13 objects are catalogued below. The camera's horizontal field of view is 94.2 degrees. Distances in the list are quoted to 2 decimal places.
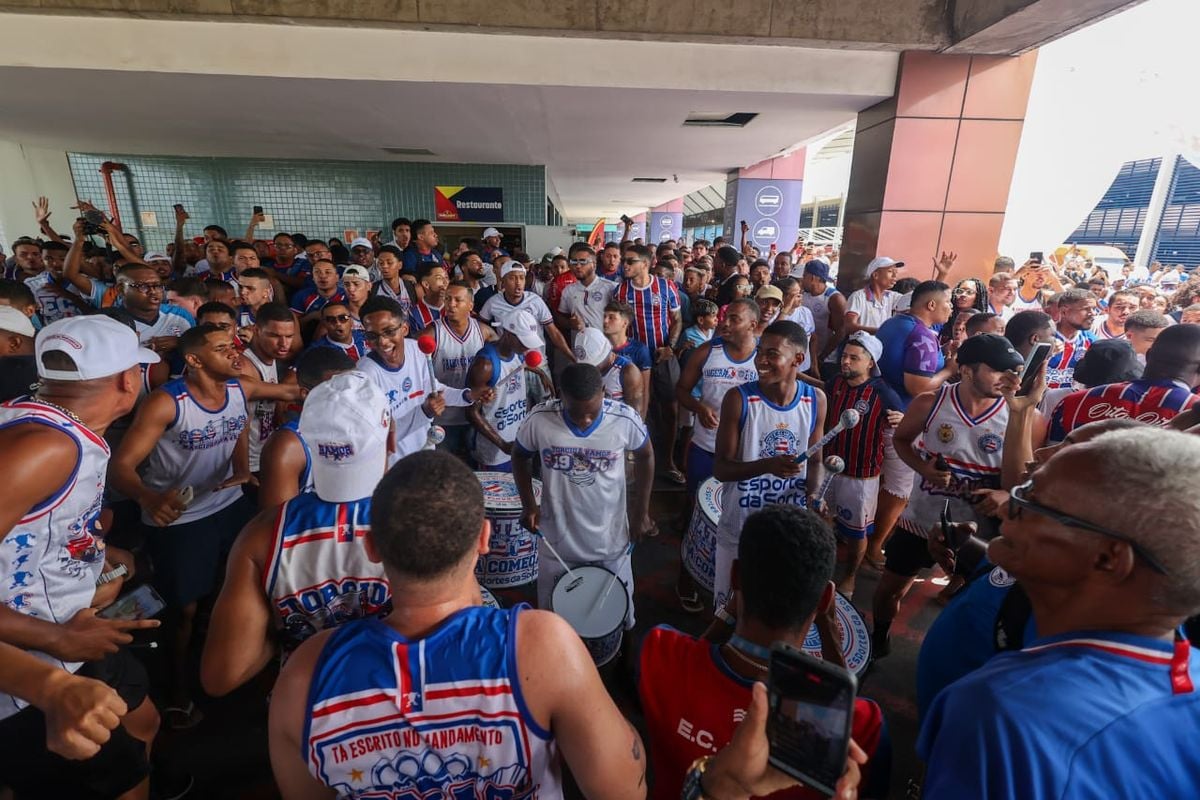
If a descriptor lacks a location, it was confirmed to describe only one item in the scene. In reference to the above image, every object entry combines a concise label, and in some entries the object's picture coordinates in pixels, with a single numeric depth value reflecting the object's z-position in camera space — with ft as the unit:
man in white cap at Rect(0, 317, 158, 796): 6.01
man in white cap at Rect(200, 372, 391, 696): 6.02
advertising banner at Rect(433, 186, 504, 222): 44.47
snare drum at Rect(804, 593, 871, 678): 8.45
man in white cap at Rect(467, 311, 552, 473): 15.34
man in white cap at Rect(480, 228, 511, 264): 36.91
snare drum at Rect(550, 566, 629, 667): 9.55
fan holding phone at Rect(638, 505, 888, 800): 5.14
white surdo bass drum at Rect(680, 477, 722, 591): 12.17
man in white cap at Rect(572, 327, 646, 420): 17.07
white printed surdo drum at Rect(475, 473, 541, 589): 12.20
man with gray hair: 3.43
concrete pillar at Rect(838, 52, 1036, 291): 23.99
